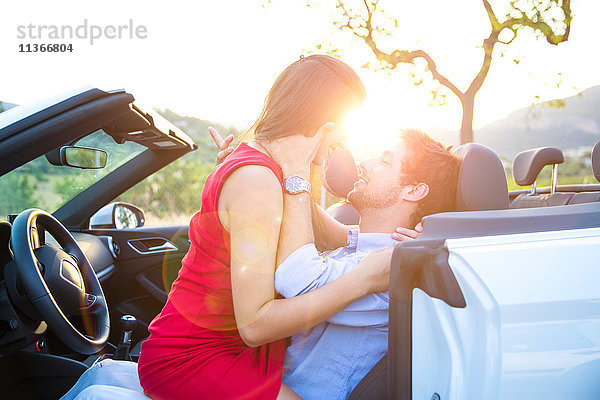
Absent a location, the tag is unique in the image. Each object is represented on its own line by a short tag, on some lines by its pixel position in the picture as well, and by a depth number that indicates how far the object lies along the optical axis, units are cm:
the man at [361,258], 151
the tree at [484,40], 1077
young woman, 140
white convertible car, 119
